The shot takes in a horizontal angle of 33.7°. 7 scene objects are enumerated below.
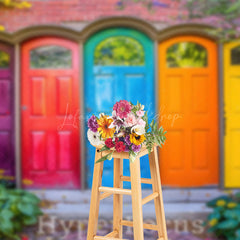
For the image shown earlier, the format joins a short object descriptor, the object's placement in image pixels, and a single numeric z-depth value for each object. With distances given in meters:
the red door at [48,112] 5.44
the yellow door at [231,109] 5.41
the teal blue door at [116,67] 5.41
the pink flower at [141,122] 2.32
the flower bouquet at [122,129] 2.32
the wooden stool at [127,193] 2.33
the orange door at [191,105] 5.43
